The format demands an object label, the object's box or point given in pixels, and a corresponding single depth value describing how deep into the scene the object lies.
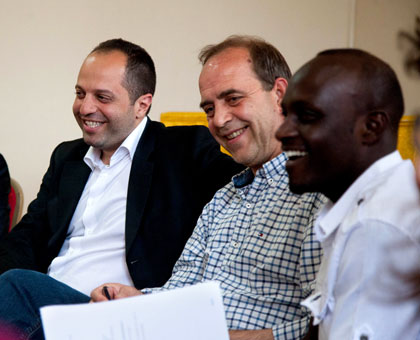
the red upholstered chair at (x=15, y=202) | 2.80
